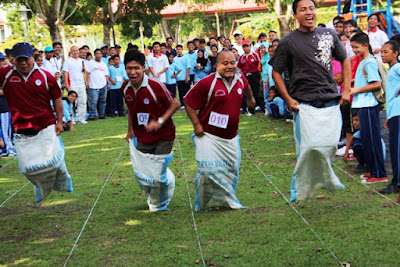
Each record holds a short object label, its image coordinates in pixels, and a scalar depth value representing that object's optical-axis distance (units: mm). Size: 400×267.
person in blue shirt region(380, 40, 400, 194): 7142
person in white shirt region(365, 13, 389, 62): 13656
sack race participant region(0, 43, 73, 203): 7082
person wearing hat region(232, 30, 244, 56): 18219
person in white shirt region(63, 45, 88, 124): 17328
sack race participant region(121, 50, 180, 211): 6824
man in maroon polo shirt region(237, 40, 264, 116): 16766
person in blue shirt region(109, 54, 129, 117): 19344
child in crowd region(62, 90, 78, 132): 15492
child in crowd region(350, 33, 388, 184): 7746
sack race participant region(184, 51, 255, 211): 6680
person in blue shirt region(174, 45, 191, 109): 19484
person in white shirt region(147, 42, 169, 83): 19297
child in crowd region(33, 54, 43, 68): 14109
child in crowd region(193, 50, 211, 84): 18688
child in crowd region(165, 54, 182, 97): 19719
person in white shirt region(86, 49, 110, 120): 18469
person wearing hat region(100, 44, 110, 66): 19741
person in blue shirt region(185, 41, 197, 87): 19422
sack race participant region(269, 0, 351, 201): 5914
